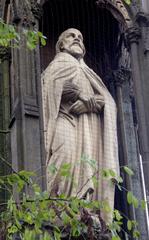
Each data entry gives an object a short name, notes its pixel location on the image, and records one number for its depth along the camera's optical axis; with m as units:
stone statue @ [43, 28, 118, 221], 9.23
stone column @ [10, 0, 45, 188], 8.87
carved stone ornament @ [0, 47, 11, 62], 10.57
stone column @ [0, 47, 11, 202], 9.76
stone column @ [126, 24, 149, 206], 9.61
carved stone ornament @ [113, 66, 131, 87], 11.12
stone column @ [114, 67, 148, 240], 10.17
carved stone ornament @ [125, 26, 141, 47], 10.44
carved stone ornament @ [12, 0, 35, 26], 9.91
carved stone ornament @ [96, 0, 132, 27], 10.61
